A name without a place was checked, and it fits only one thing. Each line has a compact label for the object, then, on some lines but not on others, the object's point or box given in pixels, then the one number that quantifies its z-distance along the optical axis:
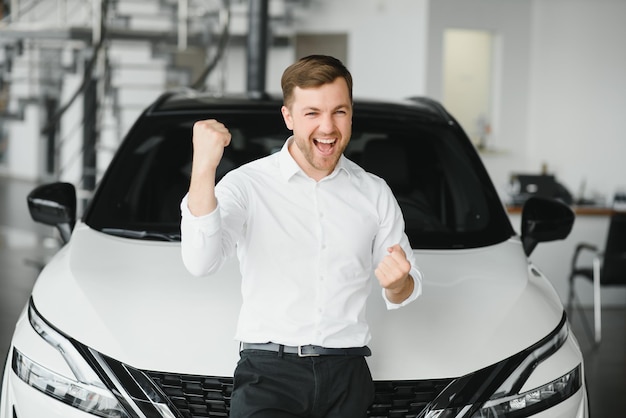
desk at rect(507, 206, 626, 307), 7.01
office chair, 6.04
